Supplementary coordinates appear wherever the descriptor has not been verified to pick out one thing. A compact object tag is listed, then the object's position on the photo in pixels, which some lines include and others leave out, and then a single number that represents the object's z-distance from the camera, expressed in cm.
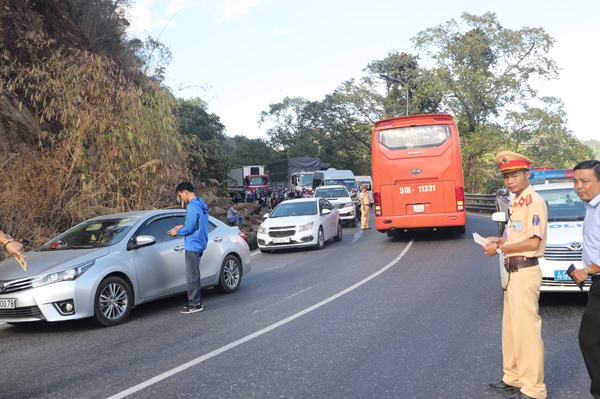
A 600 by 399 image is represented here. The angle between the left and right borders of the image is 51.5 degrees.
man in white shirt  421
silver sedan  777
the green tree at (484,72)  4278
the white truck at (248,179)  5341
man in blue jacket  900
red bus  1748
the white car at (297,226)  1766
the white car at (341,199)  2611
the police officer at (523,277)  473
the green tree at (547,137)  4128
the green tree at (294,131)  7094
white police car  795
